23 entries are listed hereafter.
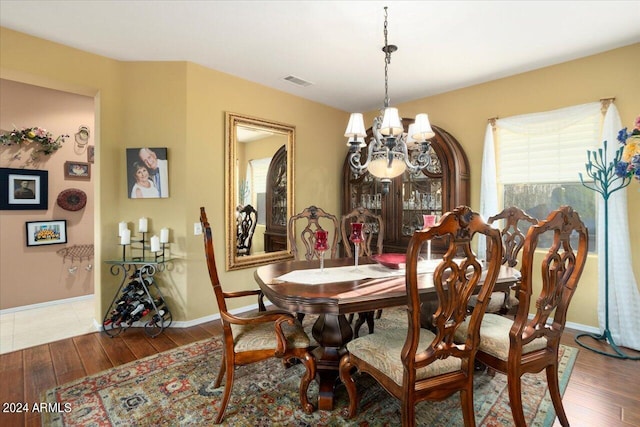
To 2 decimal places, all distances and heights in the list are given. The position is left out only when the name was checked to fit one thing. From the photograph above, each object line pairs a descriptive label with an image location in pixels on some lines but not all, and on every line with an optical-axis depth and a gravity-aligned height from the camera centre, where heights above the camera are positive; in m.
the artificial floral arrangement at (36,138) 3.73 +0.90
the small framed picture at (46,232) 3.97 -0.23
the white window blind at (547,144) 3.15 +0.69
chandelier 2.49 +0.55
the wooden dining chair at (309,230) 3.08 -0.17
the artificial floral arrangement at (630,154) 2.44 +0.43
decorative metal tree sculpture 2.83 +0.24
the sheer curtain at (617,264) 2.86 -0.47
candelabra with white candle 3.18 -0.26
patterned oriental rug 1.90 -1.19
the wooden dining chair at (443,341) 1.42 -0.60
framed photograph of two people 3.30 +0.42
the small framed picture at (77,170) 4.23 +0.58
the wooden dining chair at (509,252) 2.63 -0.36
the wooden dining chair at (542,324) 1.59 -0.58
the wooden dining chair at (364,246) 2.81 -0.35
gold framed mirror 3.69 +0.29
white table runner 2.15 -0.43
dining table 1.73 -0.45
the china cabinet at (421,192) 3.72 +0.25
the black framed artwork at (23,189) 3.79 +0.30
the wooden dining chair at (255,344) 1.88 -0.78
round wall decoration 4.19 +0.20
